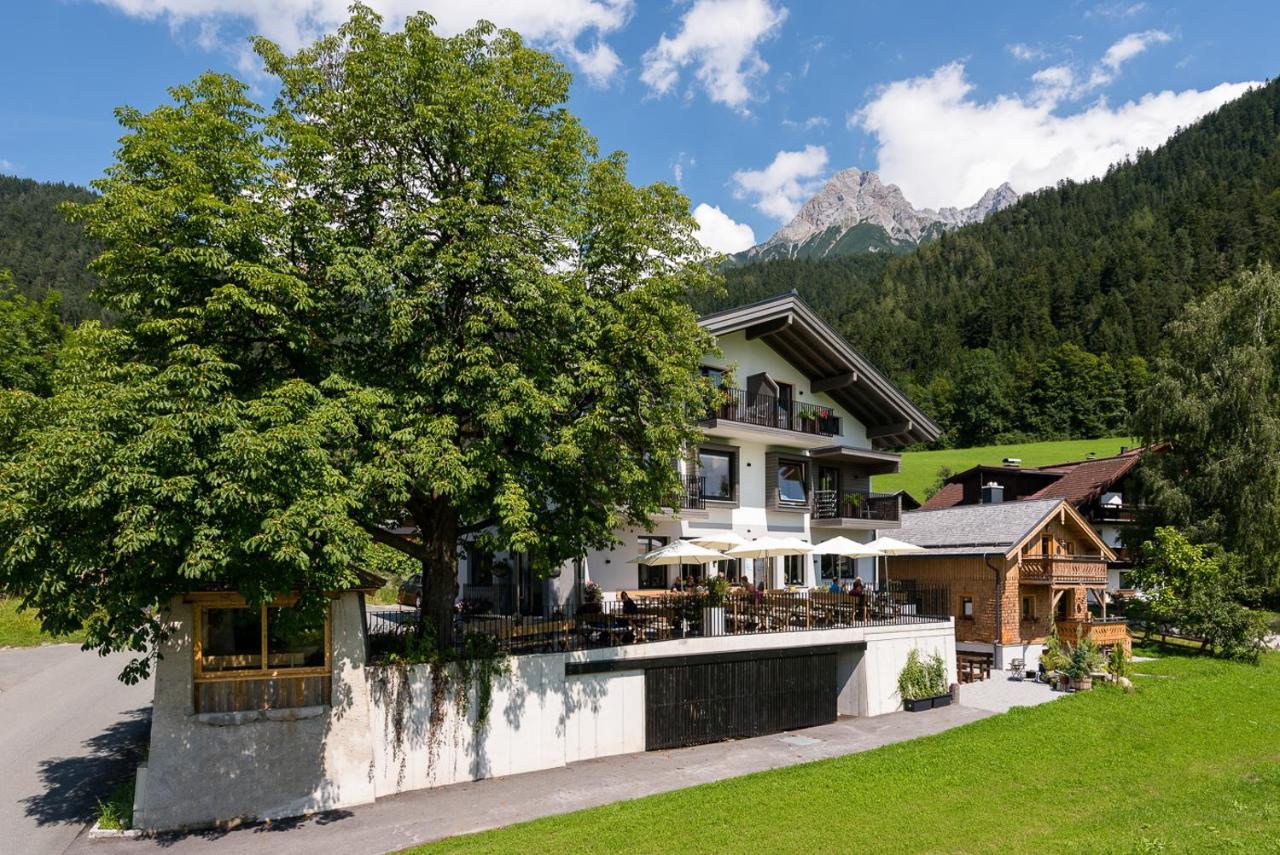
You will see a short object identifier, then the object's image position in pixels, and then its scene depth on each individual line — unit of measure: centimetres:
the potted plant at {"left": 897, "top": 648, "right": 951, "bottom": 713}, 2264
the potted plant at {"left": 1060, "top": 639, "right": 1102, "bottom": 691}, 2436
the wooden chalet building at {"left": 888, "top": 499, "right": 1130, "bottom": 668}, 2953
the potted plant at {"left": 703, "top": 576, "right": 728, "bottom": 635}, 1941
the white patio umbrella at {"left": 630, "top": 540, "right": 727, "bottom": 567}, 2081
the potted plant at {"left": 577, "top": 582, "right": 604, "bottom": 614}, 2173
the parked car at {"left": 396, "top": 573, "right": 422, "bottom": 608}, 2821
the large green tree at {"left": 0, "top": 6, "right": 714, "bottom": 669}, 1130
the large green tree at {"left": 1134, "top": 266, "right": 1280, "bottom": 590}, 3738
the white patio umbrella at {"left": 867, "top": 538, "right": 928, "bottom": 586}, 2536
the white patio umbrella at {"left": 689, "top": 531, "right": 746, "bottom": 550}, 2252
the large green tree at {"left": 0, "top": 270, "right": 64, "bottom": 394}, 4044
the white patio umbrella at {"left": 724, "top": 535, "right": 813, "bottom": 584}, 2253
